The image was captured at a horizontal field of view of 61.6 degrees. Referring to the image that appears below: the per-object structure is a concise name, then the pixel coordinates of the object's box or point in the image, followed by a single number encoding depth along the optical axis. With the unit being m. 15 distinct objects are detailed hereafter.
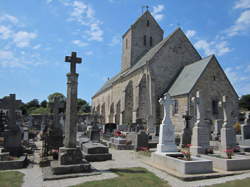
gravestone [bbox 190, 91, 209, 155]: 9.94
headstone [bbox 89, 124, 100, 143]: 14.39
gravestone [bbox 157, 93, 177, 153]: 8.58
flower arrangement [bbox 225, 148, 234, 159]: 7.62
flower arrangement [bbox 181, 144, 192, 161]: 7.05
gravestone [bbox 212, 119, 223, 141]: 16.44
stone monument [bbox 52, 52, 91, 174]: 6.59
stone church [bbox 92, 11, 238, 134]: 21.69
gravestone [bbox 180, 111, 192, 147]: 13.50
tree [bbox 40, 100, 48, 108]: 78.48
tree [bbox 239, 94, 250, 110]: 57.06
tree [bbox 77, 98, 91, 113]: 77.86
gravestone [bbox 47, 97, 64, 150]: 10.09
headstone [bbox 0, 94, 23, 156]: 9.34
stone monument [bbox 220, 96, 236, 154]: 10.66
